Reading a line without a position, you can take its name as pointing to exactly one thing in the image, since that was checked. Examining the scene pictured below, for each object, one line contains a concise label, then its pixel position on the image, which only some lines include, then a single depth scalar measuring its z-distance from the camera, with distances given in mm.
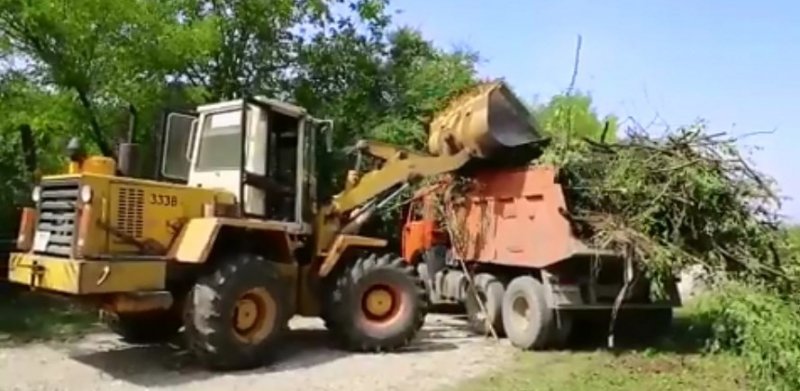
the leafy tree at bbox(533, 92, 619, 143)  9852
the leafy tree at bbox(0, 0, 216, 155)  11766
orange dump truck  9227
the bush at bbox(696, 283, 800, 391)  6297
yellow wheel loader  7996
